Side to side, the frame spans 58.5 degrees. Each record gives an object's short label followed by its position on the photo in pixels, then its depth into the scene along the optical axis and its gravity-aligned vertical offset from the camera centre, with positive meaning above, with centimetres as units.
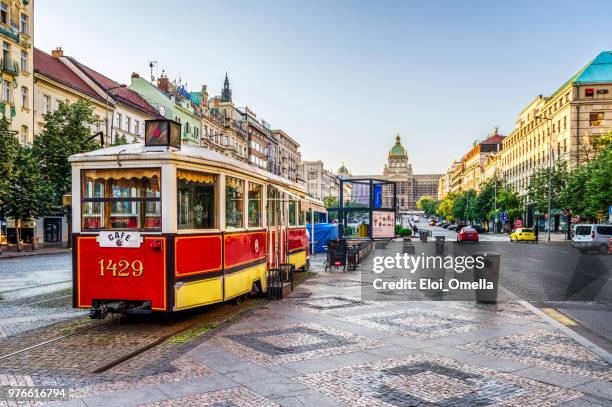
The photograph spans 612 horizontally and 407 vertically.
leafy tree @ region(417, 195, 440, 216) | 19411 +251
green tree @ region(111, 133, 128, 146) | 3983 +580
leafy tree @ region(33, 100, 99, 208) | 3769 +516
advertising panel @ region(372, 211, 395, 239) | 2619 -42
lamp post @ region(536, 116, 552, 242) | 5438 +241
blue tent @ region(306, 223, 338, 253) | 3176 -109
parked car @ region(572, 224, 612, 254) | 3328 -148
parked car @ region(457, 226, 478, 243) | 4653 -174
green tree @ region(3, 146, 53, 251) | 3369 +159
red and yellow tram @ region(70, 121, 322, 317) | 904 -20
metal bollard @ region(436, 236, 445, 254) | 2959 -165
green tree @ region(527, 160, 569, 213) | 5547 +303
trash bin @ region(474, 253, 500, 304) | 1242 -148
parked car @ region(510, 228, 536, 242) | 5116 -195
